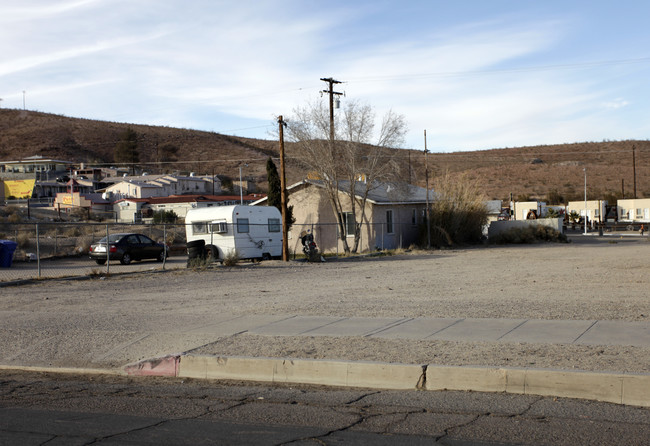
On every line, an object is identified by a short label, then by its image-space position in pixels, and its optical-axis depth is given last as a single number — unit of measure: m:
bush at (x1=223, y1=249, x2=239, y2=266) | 26.92
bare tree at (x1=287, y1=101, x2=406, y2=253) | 37.09
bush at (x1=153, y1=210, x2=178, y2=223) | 57.00
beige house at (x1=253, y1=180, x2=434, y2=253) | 38.50
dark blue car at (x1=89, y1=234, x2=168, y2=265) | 30.98
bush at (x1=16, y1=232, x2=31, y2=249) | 37.37
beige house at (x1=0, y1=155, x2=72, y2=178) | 88.81
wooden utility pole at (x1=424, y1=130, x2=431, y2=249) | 38.94
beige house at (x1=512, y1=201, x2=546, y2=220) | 69.61
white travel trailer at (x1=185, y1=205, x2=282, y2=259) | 29.53
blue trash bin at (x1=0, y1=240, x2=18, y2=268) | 27.84
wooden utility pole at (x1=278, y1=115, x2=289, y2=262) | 29.08
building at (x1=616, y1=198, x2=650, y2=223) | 74.50
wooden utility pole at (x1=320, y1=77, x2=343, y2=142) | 38.38
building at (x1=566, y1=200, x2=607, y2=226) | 75.81
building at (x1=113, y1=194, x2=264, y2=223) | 62.56
